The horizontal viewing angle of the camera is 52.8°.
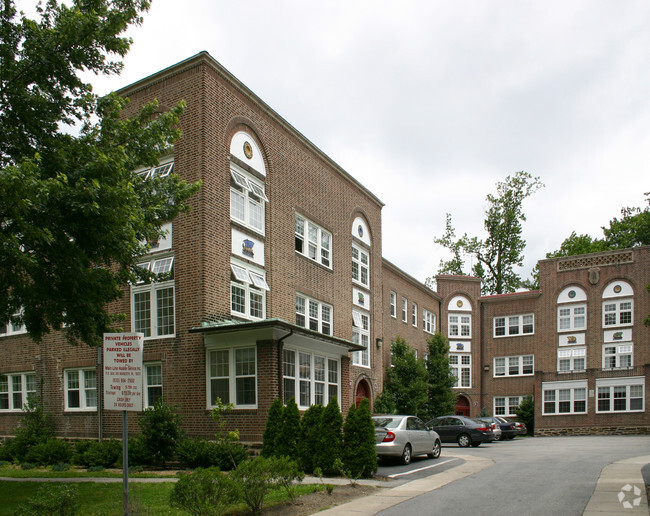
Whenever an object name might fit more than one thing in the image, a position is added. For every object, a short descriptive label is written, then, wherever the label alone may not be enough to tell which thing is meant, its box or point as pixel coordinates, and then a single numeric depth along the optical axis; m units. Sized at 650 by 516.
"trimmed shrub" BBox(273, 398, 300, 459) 17.30
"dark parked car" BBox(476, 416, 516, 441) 35.97
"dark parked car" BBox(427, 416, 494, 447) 28.80
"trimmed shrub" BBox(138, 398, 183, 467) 18.44
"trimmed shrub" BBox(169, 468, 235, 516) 9.84
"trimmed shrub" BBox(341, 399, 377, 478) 16.17
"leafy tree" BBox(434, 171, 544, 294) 61.12
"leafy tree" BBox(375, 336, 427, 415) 34.66
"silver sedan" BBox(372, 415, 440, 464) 18.92
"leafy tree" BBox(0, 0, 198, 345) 11.54
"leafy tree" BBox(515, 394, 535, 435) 44.69
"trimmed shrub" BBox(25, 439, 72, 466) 20.02
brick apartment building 19.61
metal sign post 8.66
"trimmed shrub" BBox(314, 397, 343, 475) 16.56
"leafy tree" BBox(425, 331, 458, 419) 39.78
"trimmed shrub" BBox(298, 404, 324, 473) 17.02
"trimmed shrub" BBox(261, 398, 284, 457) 17.55
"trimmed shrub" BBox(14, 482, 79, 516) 8.77
